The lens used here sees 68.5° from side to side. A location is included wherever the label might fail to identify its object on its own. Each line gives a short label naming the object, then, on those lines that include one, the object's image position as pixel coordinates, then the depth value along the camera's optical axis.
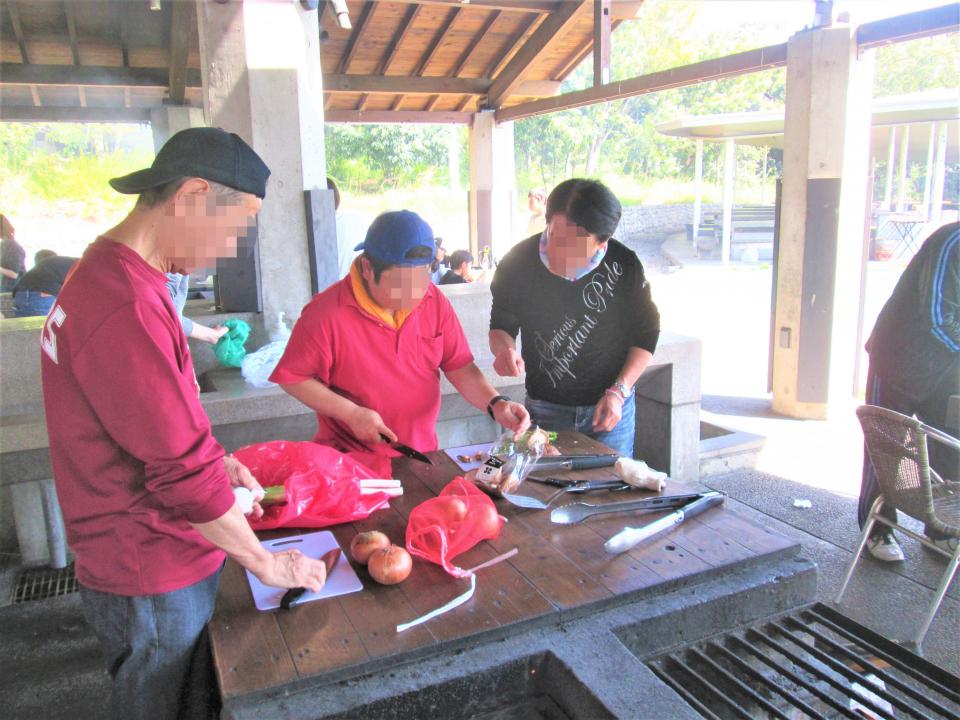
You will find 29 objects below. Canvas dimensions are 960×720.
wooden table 1.33
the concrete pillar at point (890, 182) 14.78
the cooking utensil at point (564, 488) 1.98
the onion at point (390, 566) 1.56
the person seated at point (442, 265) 6.88
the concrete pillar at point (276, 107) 4.16
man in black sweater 2.69
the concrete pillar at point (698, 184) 19.13
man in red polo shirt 2.11
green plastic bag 4.03
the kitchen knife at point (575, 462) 2.26
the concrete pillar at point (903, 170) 15.73
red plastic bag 1.84
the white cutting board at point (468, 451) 2.29
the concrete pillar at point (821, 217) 5.54
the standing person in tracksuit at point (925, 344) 3.21
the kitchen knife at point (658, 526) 1.71
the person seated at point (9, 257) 8.10
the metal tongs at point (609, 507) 1.89
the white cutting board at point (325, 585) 1.53
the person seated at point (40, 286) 4.30
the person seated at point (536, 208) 8.52
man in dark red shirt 1.24
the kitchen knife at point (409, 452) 2.25
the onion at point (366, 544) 1.65
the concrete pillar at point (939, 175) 14.74
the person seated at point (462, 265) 7.09
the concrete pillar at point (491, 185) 11.40
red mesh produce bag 1.67
